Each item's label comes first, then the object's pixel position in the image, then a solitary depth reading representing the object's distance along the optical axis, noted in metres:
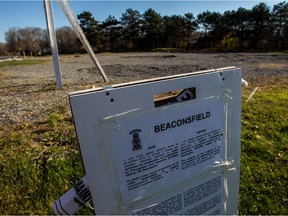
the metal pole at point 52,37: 5.74
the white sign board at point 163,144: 0.92
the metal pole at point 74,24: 5.39
